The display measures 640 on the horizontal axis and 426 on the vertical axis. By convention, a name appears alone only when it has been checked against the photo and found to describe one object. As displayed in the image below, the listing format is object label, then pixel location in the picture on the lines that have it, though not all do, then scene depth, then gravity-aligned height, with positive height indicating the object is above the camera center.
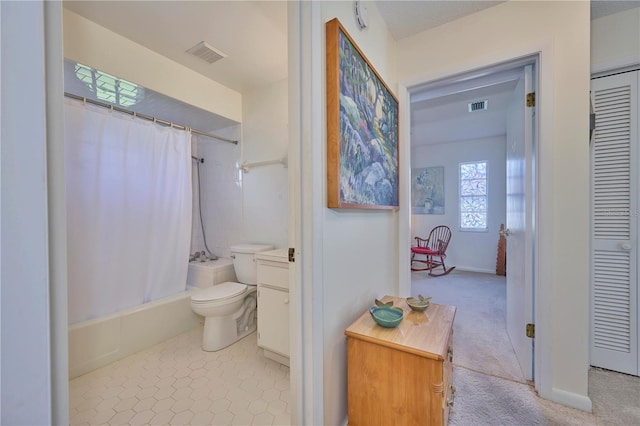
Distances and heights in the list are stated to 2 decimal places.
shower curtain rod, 1.81 +0.79
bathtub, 1.69 -0.89
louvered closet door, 1.61 -0.10
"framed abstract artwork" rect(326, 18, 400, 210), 1.11 +0.41
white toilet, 1.93 -0.75
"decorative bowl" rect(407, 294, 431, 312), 1.38 -0.53
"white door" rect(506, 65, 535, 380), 1.59 -0.11
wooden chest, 1.01 -0.70
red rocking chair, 4.19 -0.69
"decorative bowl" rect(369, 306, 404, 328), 1.19 -0.53
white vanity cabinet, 1.70 -0.65
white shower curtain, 1.77 +0.00
